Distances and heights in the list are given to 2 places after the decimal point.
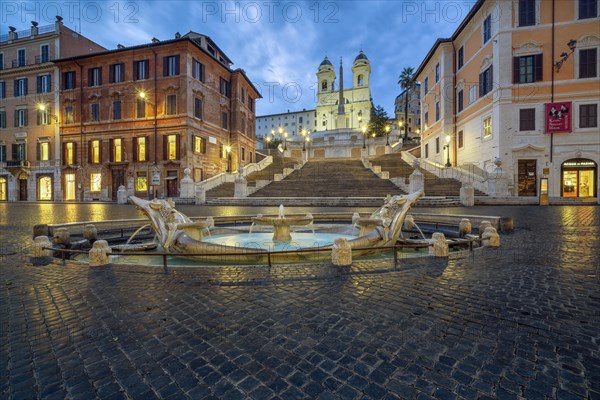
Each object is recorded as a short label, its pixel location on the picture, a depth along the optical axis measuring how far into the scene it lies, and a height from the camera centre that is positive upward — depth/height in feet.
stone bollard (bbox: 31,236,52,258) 22.03 -3.63
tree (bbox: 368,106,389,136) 219.61 +51.35
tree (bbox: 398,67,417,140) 195.22 +76.20
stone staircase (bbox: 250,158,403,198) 81.04 +3.16
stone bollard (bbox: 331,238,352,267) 19.24 -3.72
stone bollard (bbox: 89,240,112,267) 19.57 -3.69
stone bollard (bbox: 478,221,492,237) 28.19 -2.80
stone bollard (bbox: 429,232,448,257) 21.02 -3.48
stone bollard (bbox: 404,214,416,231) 37.47 -3.65
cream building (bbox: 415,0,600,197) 76.64 +25.56
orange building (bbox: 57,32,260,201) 105.70 +27.56
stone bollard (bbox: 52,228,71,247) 27.48 -3.69
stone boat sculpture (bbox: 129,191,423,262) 22.77 -2.97
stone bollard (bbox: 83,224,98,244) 31.55 -3.75
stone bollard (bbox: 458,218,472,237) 31.30 -3.35
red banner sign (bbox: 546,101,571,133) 76.59 +19.21
